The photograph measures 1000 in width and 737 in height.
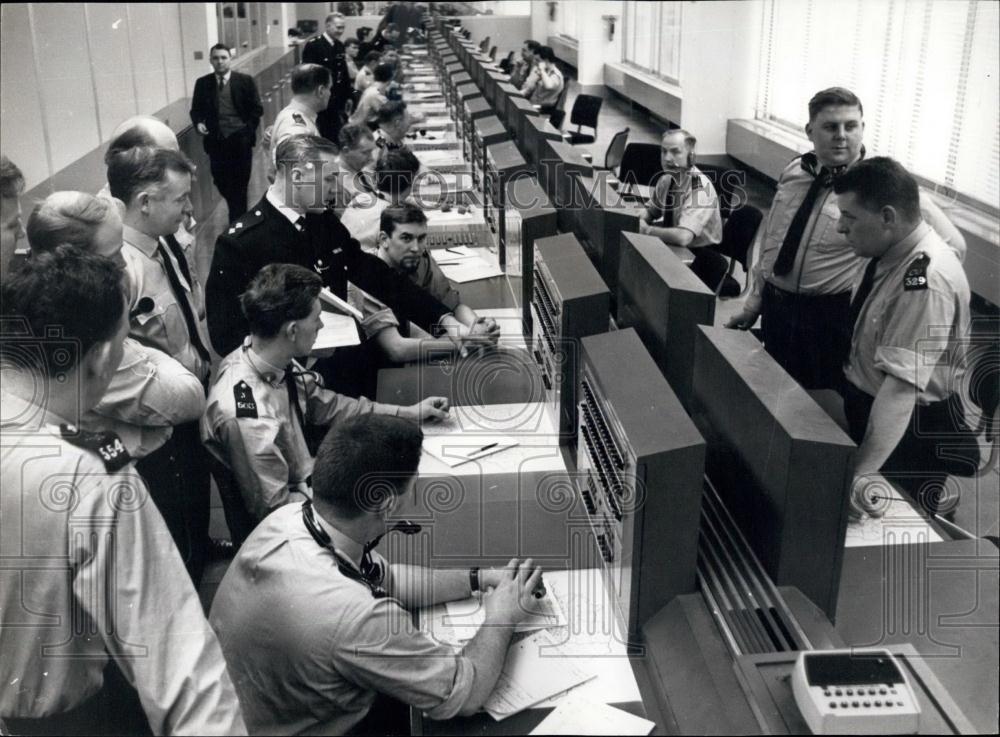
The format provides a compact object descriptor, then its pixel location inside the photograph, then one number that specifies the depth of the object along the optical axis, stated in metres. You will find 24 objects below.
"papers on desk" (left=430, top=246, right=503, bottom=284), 4.19
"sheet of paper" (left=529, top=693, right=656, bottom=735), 1.45
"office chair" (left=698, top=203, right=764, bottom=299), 4.26
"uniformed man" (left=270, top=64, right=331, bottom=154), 5.21
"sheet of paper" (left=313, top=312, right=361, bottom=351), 2.78
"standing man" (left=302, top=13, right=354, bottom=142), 8.85
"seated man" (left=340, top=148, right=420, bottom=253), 4.31
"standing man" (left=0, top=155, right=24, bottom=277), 2.45
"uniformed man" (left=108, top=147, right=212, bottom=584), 2.74
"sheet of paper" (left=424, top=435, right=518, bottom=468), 2.47
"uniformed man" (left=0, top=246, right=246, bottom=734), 1.31
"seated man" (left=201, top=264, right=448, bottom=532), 2.34
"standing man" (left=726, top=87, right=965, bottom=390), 2.35
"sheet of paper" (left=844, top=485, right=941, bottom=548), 1.83
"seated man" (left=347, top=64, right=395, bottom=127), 6.21
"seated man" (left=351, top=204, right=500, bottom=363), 3.25
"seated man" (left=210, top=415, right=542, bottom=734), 1.54
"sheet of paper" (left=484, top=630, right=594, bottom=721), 1.57
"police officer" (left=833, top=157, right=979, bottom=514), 1.89
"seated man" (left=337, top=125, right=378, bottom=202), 4.70
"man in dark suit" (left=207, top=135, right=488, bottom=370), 3.10
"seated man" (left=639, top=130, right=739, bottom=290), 4.09
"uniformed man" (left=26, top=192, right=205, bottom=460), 2.42
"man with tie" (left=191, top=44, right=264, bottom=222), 6.60
